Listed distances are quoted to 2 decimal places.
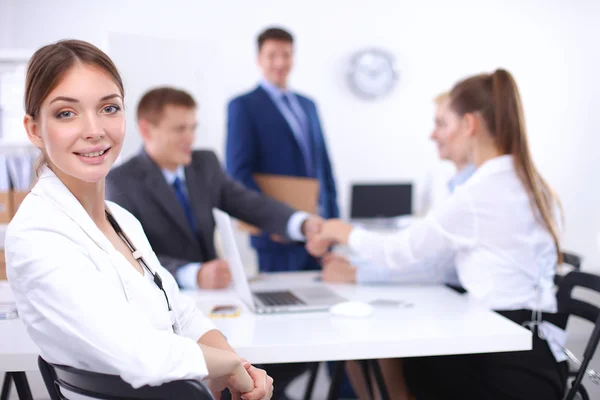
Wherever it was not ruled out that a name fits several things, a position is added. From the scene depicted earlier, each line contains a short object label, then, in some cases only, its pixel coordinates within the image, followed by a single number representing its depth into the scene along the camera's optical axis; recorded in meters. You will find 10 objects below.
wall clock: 5.11
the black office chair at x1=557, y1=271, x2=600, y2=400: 1.71
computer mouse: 1.75
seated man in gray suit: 2.37
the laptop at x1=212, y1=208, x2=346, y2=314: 1.82
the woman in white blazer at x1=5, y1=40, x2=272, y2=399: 1.08
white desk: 1.49
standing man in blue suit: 3.40
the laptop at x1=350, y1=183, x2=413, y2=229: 4.55
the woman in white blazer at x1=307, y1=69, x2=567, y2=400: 1.80
